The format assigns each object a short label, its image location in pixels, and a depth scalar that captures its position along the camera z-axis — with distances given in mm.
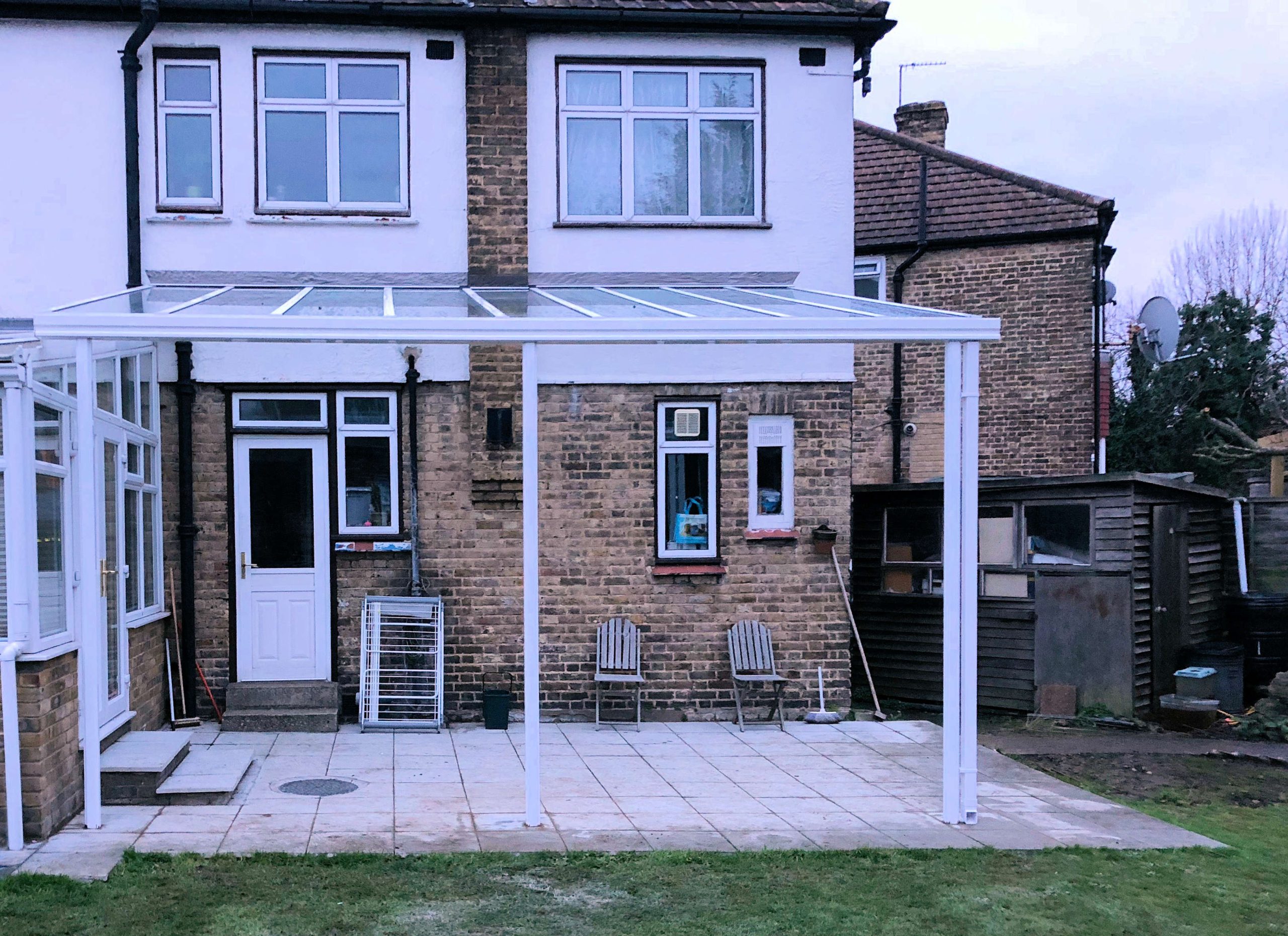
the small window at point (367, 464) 10180
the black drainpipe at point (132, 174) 9828
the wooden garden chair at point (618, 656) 10000
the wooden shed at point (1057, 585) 11320
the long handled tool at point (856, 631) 10508
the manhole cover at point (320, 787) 7707
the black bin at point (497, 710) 9938
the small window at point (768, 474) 10586
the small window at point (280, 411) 10102
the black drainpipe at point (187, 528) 9844
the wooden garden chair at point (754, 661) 10148
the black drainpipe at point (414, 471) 10070
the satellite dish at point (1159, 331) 15039
